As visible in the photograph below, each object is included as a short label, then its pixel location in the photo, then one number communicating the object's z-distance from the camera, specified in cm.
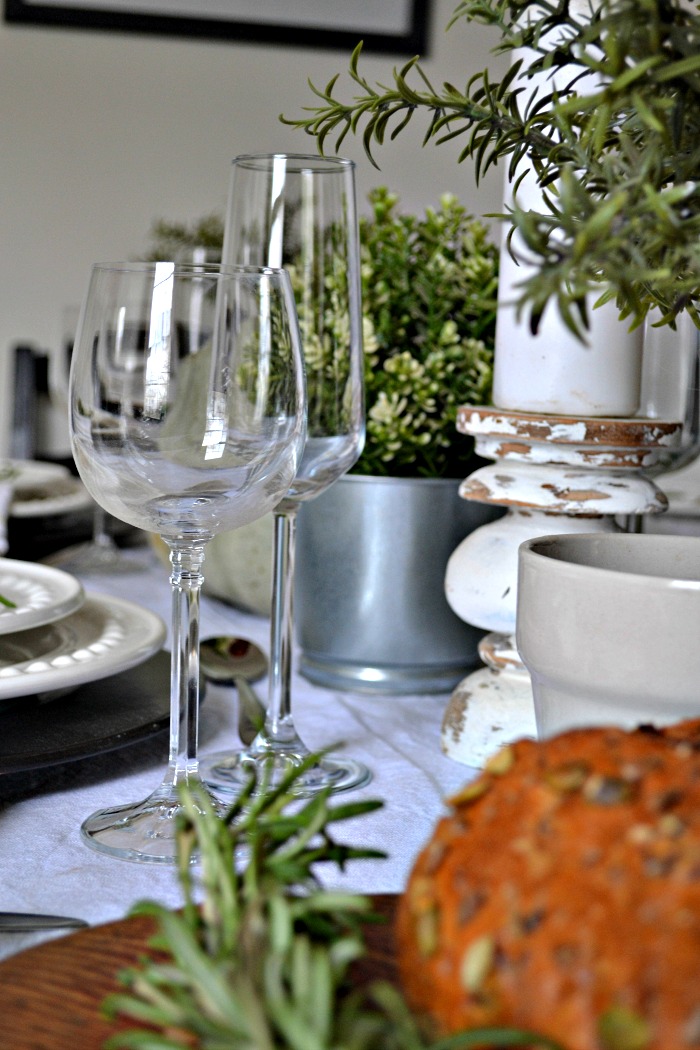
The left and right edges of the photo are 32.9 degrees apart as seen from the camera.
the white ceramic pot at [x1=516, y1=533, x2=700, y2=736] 36
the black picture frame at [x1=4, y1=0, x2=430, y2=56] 247
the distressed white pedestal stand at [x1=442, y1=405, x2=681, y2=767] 60
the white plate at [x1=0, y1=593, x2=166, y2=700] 53
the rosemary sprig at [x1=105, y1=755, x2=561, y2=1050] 23
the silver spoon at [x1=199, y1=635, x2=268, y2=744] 71
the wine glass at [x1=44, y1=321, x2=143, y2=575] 105
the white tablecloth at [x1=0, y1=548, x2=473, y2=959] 43
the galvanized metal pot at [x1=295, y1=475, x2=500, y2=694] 70
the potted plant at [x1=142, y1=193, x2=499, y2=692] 70
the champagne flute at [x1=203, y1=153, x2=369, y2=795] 60
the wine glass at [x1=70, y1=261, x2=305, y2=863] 46
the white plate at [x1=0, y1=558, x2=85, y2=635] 57
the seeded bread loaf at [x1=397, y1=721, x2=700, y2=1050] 21
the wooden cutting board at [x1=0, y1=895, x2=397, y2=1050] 28
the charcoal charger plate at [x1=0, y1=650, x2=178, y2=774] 50
